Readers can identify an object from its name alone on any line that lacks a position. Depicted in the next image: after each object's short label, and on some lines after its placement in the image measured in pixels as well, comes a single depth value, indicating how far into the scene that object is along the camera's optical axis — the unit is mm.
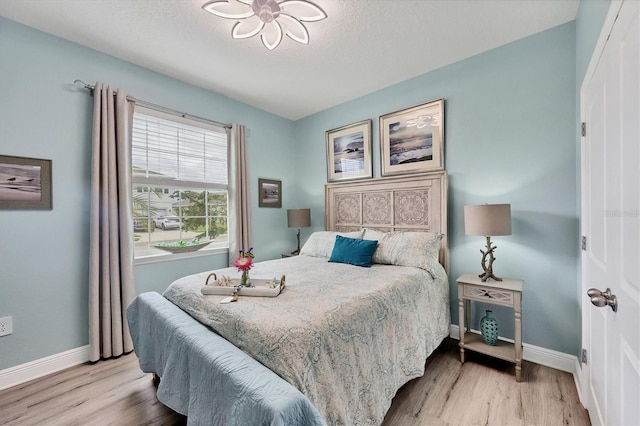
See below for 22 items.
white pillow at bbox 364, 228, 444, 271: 2432
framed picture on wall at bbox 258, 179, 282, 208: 3840
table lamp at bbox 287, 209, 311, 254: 3741
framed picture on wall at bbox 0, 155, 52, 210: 2039
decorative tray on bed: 1720
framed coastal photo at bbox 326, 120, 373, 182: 3396
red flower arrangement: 1824
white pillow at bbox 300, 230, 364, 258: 3035
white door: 935
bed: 1121
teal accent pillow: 2564
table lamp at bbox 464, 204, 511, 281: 2105
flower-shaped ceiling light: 1771
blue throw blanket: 965
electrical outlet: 2025
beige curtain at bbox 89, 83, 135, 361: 2340
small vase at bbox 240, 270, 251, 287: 1857
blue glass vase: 2240
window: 2814
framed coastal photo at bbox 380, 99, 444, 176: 2791
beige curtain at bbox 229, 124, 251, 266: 3418
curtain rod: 2371
